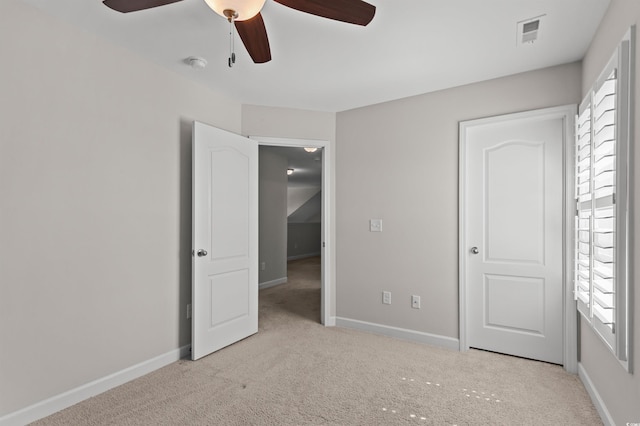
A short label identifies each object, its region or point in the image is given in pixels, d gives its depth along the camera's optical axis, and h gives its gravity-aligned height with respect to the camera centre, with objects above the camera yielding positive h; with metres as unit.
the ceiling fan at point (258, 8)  1.49 +0.91
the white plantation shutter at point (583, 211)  2.23 +0.03
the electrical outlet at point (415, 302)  3.38 -0.84
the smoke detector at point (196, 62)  2.66 +1.16
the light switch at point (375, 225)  3.62 -0.11
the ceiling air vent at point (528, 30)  2.14 +1.18
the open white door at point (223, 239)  2.95 -0.24
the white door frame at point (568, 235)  2.67 -0.15
